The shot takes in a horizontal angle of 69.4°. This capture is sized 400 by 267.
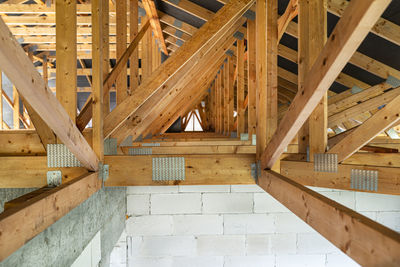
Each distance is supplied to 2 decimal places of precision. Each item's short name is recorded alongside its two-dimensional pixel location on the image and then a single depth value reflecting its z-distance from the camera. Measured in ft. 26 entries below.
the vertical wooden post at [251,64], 13.23
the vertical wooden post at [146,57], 14.83
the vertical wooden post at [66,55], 6.67
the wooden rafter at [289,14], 11.01
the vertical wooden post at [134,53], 12.27
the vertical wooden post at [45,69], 29.91
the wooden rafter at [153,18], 14.91
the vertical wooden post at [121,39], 11.06
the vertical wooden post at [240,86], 16.74
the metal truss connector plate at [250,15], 13.23
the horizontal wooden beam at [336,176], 6.75
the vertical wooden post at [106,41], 9.25
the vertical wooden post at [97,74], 7.22
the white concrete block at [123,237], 14.74
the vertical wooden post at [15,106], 28.33
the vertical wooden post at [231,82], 22.61
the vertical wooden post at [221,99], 27.17
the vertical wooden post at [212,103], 38.72
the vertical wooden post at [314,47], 7.88
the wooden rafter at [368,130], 5.96
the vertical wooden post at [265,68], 8.01
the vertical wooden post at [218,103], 30.48
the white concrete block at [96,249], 9.29
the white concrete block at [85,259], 8.17
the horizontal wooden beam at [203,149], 11.84
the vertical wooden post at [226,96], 23.36
